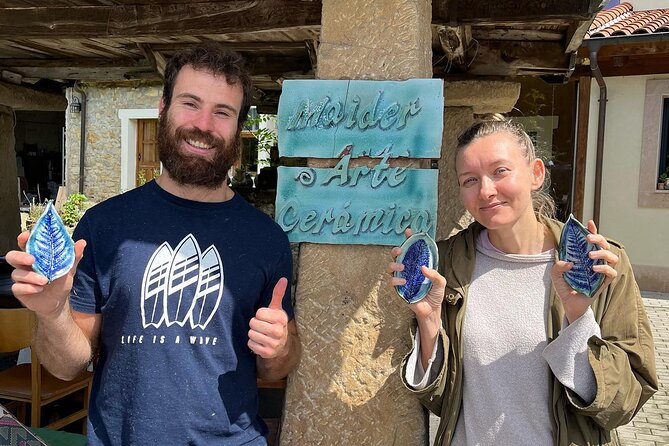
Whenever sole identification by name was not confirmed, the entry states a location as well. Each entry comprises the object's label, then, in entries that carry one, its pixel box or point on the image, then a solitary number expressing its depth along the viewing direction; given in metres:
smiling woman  1.48
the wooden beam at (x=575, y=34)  3.43
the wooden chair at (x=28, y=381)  3.04
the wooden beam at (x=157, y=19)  2.91
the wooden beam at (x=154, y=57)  4.07
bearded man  1.55
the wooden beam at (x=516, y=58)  4.13
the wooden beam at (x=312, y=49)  3.90
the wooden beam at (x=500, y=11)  2.88
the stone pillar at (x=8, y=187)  5.68
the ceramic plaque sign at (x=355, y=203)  1.96
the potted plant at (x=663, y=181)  8.50
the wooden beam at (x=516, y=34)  3.95
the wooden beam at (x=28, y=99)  5.36
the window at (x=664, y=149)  8.59
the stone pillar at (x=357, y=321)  2.00
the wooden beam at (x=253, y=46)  4.05
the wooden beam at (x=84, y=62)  4.80
